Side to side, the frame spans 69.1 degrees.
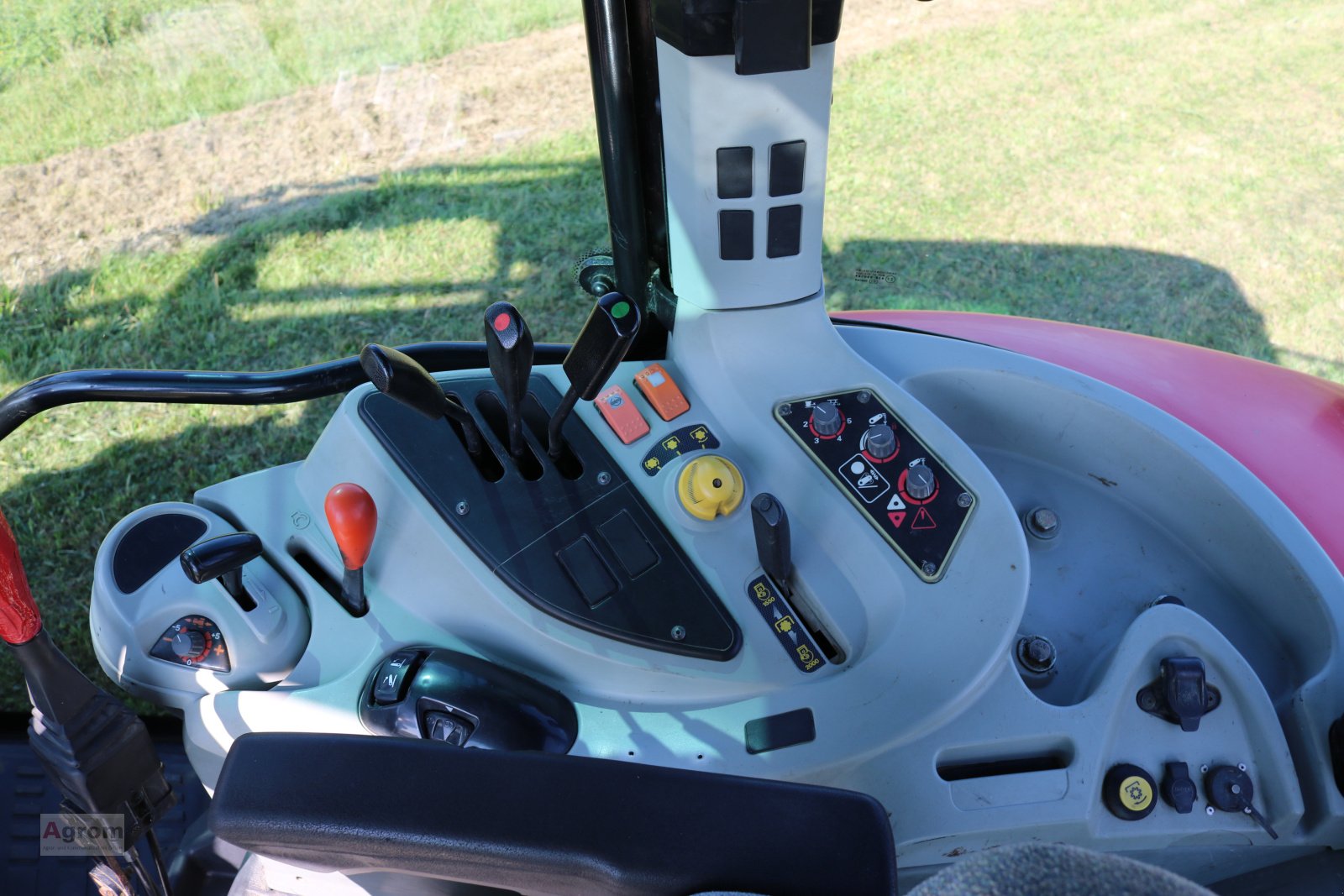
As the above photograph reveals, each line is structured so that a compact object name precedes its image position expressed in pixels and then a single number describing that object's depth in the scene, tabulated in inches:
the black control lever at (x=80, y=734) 39.2
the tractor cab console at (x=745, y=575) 38.3
